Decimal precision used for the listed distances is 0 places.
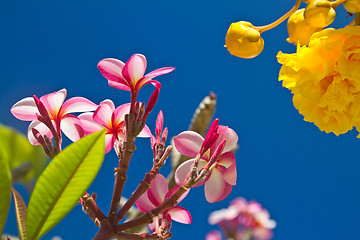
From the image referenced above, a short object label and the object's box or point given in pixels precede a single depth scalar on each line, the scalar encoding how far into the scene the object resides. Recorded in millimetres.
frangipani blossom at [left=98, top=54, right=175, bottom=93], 986
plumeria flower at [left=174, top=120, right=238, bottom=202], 984
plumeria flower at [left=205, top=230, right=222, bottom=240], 4811
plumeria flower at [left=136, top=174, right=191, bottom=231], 992
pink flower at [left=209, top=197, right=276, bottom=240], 4048
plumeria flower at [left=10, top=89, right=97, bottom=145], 1008
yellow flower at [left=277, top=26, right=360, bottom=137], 993
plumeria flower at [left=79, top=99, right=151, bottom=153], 1007
